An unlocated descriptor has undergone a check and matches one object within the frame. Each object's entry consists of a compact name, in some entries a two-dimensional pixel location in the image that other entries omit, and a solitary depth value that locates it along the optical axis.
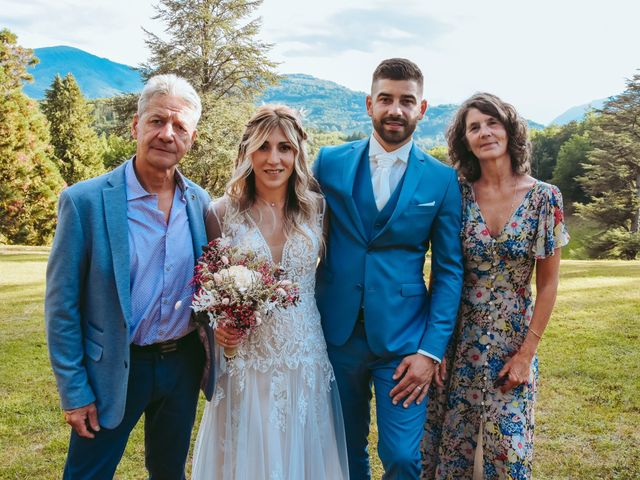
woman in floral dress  3.64
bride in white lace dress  3.44
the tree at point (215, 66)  28.19
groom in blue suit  3.54
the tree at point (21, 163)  29.69
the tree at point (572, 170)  54.69
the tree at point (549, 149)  62.88
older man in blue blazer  2.93
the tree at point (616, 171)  37.97
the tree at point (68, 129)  39.62
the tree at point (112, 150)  51.53
